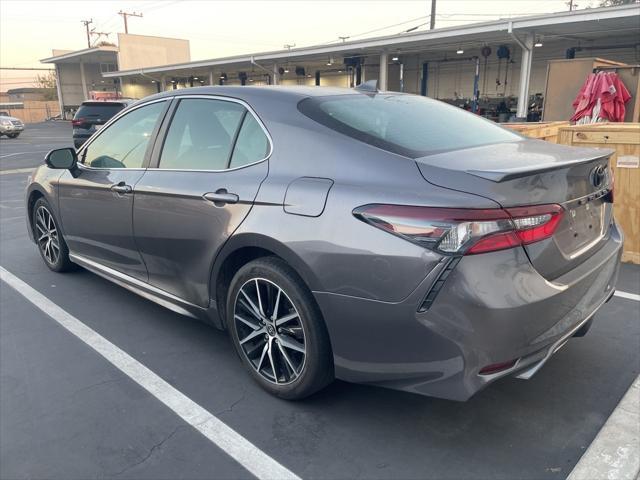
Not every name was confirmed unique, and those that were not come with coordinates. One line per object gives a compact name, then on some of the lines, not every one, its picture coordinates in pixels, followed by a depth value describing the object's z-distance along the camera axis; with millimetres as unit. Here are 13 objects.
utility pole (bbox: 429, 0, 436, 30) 28753
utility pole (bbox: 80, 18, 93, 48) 72312
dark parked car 14242
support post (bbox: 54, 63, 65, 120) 49719
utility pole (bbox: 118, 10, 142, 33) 66062
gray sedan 2016
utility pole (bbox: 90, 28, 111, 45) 73688
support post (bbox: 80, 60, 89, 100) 48412
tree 74000
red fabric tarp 8992
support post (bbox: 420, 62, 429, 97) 26120
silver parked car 28189
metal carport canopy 14297
